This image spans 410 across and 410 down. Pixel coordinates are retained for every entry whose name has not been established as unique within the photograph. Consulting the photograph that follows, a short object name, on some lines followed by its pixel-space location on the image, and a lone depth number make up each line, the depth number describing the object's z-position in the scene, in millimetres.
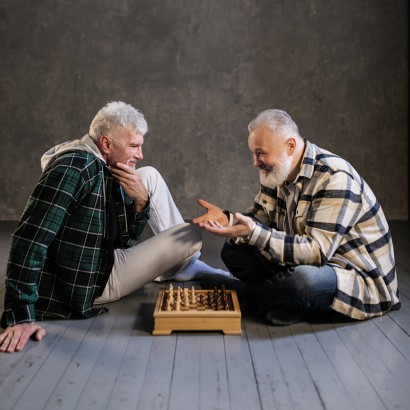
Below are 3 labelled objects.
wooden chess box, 2561
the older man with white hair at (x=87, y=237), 2453
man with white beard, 2592
